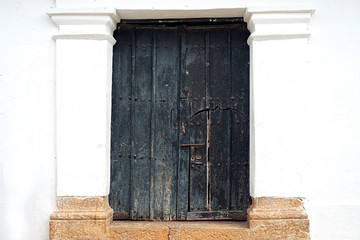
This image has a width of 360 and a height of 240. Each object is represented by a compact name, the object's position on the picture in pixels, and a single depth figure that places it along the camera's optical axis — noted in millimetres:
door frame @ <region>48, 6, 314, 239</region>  3004
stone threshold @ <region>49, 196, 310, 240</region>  2957
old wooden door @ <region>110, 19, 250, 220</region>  3279
